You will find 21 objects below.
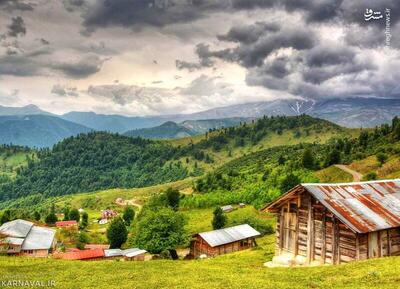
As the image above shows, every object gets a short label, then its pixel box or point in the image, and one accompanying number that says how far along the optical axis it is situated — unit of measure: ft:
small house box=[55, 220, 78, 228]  473.67
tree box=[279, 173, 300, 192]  434.71
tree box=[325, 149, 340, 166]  503.61
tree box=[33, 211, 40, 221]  553.64
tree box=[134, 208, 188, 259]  257.96
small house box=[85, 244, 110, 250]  350.60
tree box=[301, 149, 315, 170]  514.27
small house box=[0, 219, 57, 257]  301.02
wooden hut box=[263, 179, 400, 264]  120.78
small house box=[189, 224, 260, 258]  250.98
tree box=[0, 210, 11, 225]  482.28
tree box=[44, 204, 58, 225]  513.78
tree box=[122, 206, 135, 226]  497.87
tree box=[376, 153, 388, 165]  436.35
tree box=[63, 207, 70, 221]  552.82
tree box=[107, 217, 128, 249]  354.74
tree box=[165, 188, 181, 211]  509.35
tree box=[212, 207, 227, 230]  347.77
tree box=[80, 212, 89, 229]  499.38
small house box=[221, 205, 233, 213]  437.38
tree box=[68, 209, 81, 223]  552.82
